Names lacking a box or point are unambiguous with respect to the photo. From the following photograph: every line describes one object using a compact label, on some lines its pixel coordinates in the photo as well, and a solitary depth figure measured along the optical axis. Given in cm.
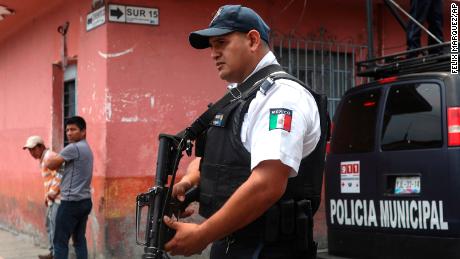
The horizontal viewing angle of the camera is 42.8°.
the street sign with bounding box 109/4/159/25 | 625
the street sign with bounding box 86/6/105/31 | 634
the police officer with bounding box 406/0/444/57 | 618
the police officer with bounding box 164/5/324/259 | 198
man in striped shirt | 604
